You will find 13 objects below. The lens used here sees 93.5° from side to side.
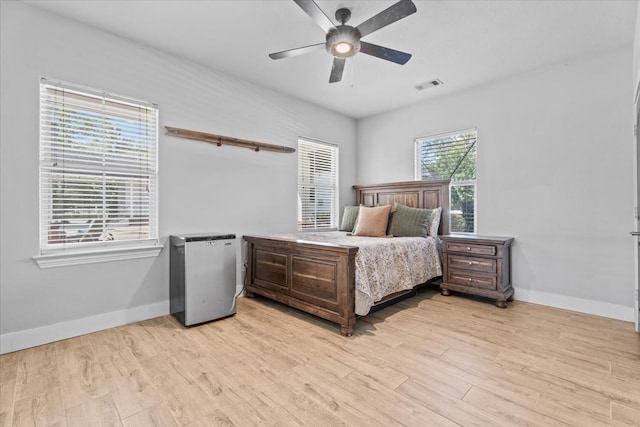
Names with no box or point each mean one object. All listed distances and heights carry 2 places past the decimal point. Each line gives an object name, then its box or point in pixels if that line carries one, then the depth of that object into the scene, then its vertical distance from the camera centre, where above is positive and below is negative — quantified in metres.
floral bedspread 2.71 -0.52
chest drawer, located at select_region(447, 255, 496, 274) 3.37 -0.58
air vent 3.73 +1.65
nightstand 3.32 -0.61
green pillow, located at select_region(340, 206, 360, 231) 4.63 -0.06
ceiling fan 1.96 +1.33
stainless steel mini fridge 2.80 -0.61
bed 2.64 -0.56
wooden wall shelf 3.18 +0.88
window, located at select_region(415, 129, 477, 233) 4.02 +0.64
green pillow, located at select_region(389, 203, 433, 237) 3.88 -0.12
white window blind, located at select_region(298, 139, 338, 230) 4.51 +0.46
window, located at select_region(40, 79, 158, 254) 2.50 +0.41
